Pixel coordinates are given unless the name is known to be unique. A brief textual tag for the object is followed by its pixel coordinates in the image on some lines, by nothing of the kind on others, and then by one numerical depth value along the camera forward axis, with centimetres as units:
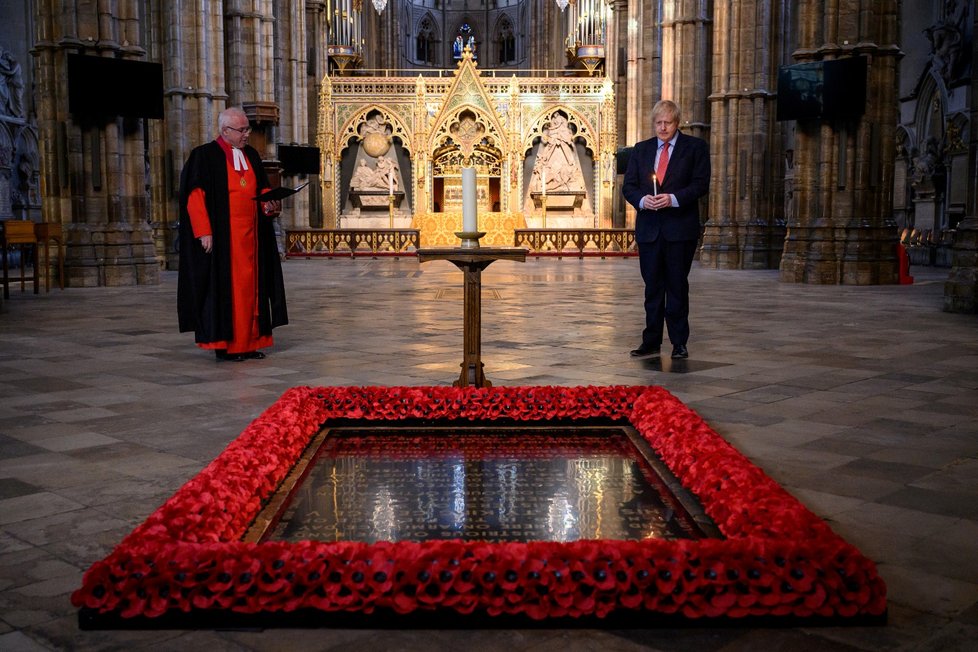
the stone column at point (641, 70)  2752
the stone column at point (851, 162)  1431
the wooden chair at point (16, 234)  1206
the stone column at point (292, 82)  2716
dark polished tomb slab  319
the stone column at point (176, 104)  1881
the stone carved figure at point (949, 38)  2072
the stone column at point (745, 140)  1947
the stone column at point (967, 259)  1023
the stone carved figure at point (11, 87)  2342
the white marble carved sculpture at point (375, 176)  2919
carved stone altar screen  2858
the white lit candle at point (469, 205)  485
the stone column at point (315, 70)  2995
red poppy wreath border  250
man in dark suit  693
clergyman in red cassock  697
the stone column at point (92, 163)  1404
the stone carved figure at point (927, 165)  2158
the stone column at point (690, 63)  2317
